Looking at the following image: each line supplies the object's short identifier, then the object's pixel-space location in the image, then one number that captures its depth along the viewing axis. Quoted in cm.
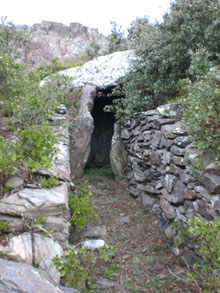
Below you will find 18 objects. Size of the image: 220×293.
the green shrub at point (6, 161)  266
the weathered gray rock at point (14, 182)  281
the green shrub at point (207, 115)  346
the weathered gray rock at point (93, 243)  355
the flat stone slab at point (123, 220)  503
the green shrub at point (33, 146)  304
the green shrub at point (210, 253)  246
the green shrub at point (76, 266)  217
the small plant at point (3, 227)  237
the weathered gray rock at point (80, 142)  663
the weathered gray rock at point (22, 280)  160
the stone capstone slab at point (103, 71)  747
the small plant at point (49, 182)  294
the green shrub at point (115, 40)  1166
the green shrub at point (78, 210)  358
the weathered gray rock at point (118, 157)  688
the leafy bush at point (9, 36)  672
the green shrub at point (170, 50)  560
